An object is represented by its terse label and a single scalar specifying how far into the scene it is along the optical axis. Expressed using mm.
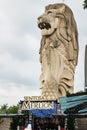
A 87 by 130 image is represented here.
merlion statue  44969
